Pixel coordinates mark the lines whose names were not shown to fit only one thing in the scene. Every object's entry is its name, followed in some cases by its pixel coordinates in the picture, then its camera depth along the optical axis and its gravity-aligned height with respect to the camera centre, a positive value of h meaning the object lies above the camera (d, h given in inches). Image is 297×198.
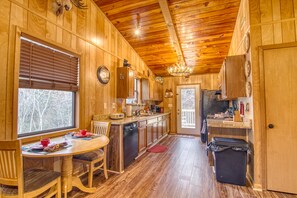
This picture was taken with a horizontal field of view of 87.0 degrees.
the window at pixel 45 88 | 82.1 +9.2
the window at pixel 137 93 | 202.6 +13.8
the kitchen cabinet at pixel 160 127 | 206.7 -31.4
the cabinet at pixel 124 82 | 154.3 +21.2
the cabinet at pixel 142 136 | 146.7 -31.8
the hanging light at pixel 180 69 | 164.2 +35.9
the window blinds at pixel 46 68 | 81.2 +21.3
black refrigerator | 201.6 -1.4
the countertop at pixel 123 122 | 116.0 -14.4
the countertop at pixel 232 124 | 100.8 -14.9
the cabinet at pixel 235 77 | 109.3 +18.5
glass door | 247.0 -9.6
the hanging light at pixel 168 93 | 261.0 +17.1
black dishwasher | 121.3 -32.2
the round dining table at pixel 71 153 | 65.9 -20.8
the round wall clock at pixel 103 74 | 132.5 +25.7
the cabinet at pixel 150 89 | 211.1 +19.5
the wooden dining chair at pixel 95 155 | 93.7 -32.2
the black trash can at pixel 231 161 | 96.7 -36.6
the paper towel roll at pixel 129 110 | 173.6 -7.5
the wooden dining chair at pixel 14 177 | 54.4 -26.1
